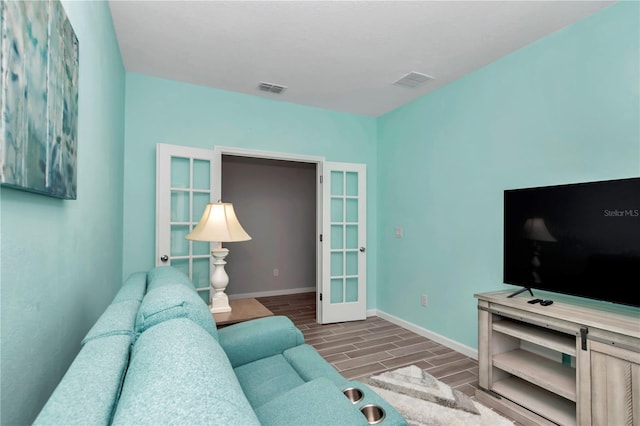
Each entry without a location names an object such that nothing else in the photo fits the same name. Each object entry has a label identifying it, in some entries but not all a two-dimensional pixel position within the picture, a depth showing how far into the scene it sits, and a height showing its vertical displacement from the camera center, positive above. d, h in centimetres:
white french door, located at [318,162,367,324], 409 -37
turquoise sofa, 54 -36
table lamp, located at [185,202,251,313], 220 -13
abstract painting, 72 +33
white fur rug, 203 -131
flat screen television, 176 -13
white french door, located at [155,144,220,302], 311 +12
